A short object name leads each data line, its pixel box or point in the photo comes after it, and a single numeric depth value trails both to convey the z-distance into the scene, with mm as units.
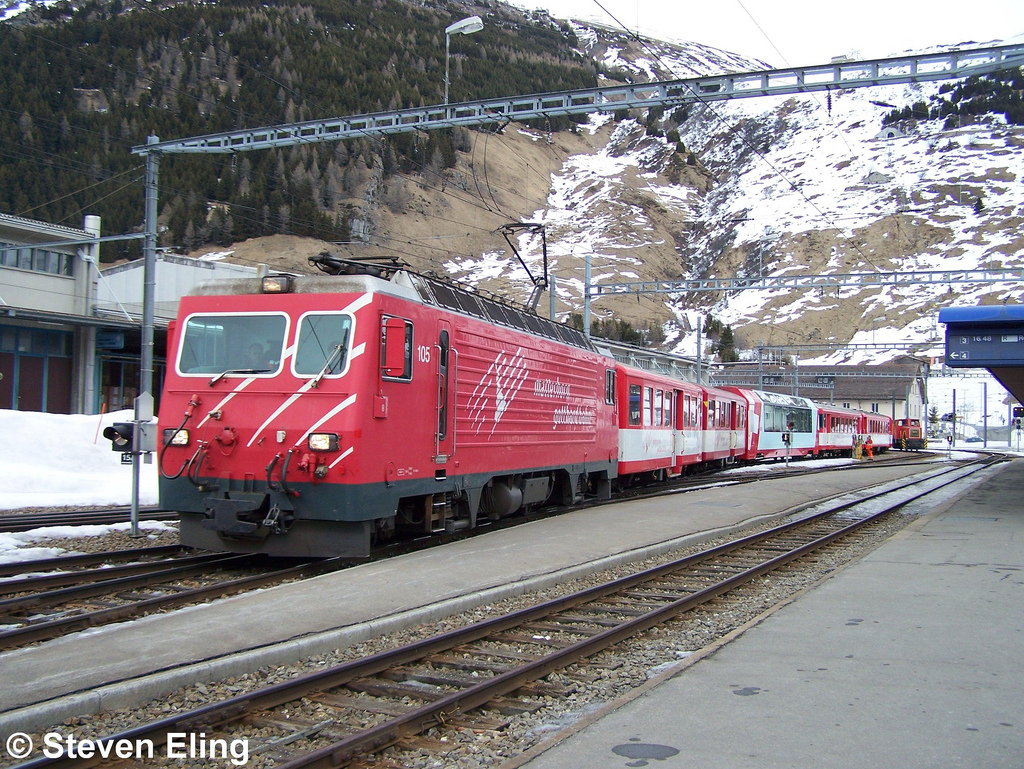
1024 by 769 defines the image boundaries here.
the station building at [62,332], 28578
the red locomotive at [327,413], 9391
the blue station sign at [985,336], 19219
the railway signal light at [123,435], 11653
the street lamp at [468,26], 15973
